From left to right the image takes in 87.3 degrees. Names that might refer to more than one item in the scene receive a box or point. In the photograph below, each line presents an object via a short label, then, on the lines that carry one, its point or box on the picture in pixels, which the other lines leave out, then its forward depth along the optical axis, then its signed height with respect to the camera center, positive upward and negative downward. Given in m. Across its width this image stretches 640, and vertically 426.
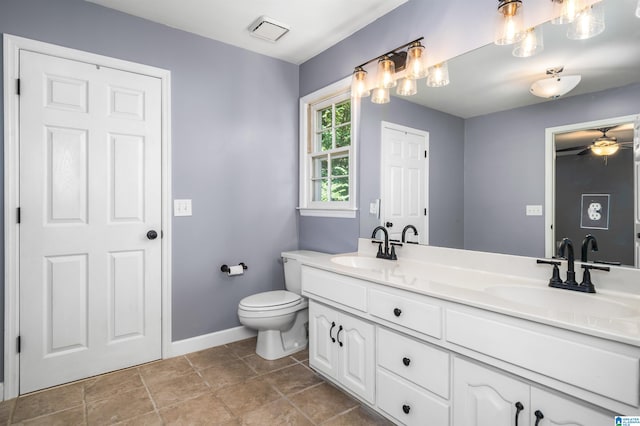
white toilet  2.36 -0.76
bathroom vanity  0.99 -0.49
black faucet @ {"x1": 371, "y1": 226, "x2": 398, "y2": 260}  2.21 -0.26
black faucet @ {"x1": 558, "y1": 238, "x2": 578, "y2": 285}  1.37 -0.22
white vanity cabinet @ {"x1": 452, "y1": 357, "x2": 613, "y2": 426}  1.05 -0.66
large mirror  1.36 +0.43
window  2.67 +0.49
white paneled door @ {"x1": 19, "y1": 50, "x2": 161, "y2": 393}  2.05 -0.07
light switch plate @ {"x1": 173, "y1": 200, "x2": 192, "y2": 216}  2.53 +0.02
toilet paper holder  2.72 -0.47
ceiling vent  2.37 +1.34
